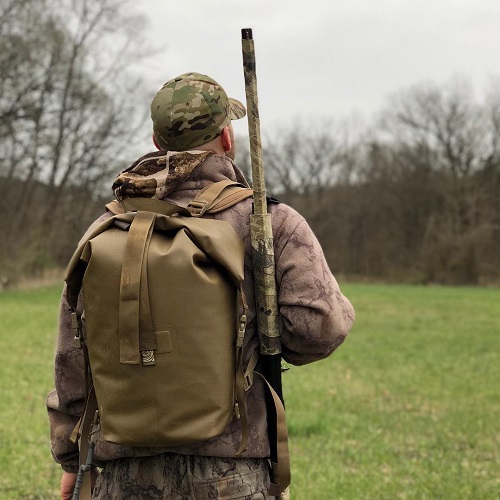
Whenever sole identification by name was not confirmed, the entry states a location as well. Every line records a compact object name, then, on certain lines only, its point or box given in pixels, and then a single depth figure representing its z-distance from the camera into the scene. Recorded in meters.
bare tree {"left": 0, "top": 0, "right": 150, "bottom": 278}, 32.56
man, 2.28
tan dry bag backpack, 2.10
